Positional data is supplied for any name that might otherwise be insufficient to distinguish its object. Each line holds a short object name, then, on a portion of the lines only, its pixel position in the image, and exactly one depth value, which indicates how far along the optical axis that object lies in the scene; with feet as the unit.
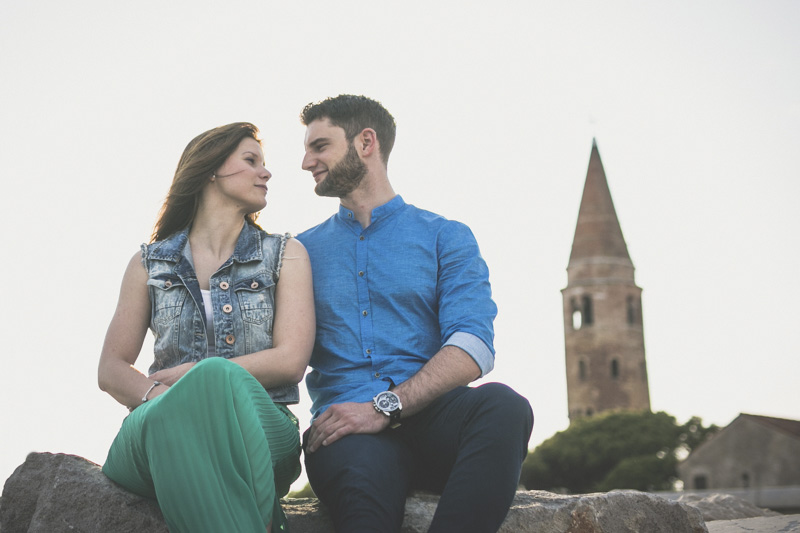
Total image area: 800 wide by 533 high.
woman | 7.89
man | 9.13
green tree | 112.47
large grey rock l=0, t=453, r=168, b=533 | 9.00
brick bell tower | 148.87
